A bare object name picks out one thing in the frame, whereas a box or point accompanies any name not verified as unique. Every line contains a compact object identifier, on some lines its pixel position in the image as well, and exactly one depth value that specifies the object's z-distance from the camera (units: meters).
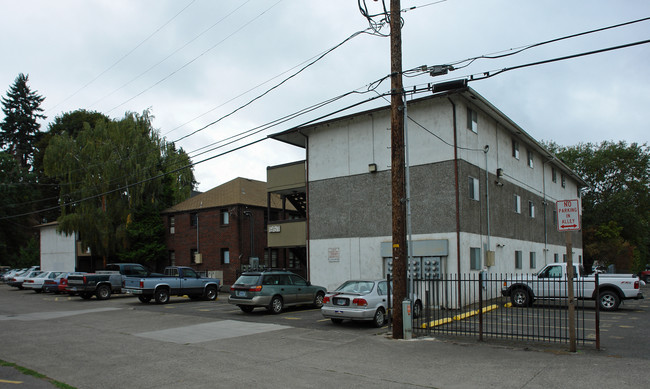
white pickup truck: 18.05
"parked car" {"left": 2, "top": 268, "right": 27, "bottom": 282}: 39.82
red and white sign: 10.41
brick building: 34.50
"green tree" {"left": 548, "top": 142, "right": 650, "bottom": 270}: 53.75
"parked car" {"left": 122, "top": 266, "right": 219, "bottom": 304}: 23.30
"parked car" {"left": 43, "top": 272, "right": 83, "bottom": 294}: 30.81
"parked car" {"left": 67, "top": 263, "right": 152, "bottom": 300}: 26.41
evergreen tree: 77.44
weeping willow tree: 38.53
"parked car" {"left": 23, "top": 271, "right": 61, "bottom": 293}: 32.91
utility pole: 12.53
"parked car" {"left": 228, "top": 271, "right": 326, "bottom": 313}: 18.17
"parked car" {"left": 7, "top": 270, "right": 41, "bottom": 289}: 35.11
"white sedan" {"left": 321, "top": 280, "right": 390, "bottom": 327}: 14.55
